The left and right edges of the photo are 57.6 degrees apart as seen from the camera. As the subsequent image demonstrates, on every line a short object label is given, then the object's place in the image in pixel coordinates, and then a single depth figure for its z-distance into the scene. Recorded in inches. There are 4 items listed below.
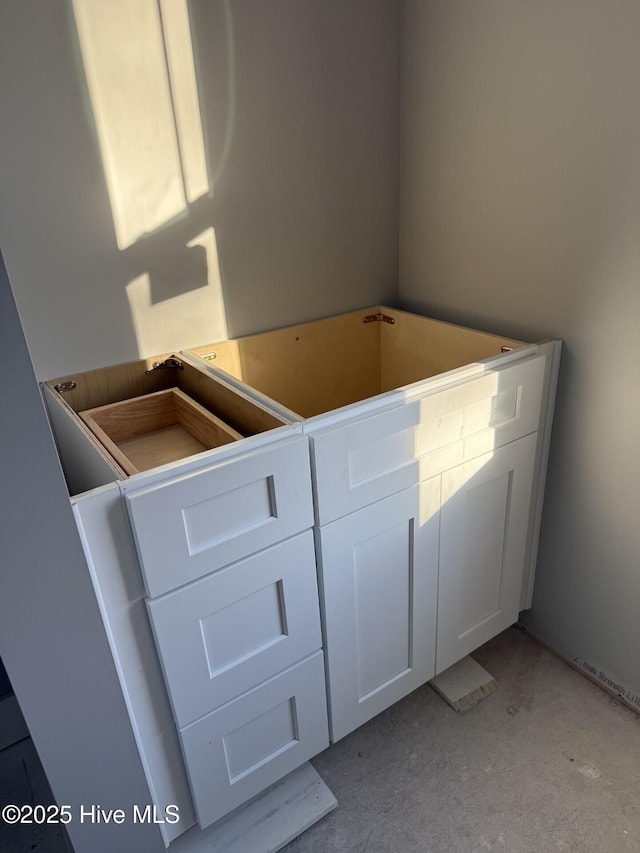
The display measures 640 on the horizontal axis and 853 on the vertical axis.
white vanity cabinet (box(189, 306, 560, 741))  46.1
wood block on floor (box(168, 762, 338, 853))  49.9
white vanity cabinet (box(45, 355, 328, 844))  37.3
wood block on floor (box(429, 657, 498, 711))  62.1
